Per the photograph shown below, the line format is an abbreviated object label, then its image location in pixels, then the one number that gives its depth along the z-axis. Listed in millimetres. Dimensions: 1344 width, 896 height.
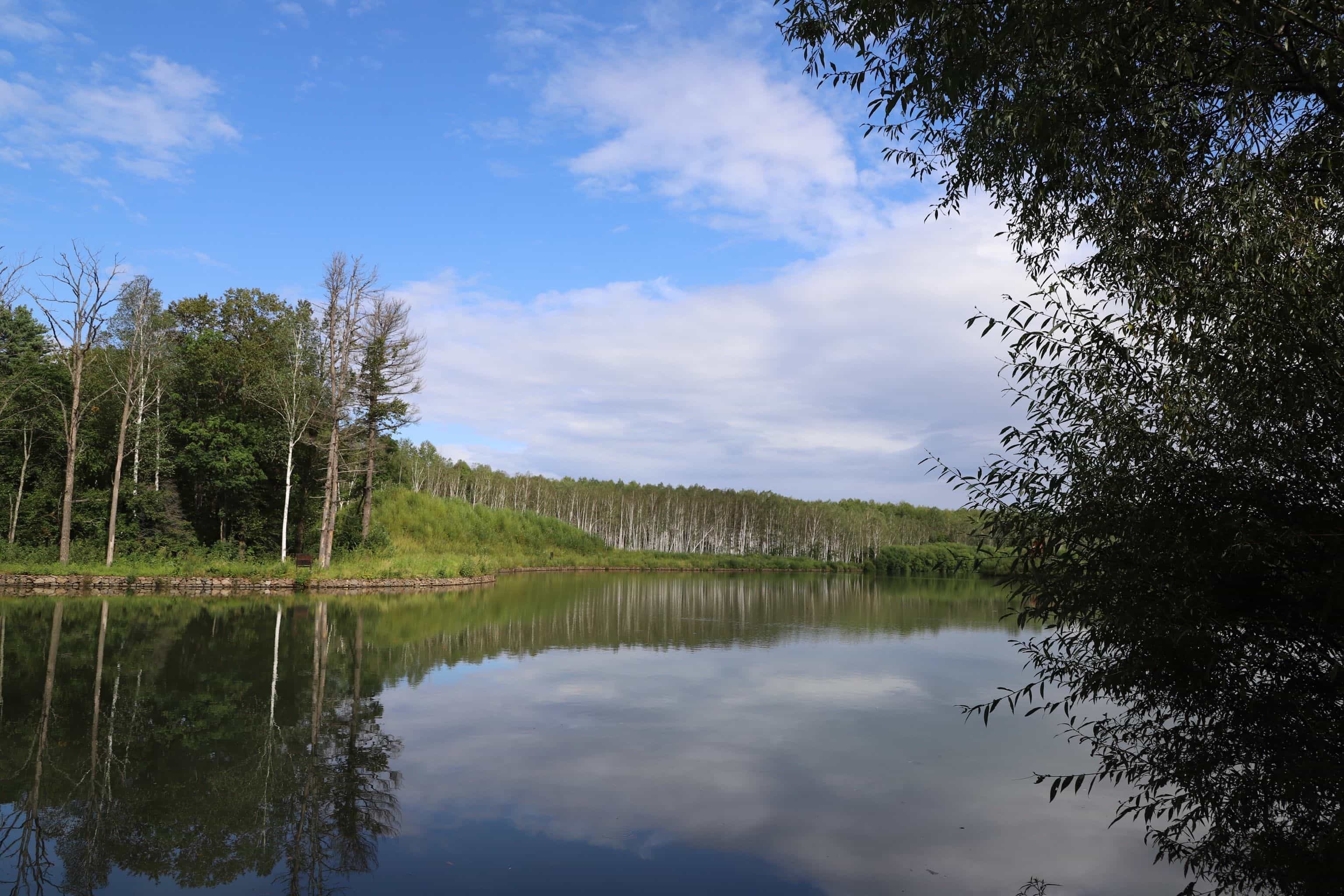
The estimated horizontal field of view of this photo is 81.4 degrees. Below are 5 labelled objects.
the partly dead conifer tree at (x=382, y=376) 33250
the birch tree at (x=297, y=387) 30125
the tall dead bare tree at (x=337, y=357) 30547
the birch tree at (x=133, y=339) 27922
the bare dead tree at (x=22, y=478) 28703
